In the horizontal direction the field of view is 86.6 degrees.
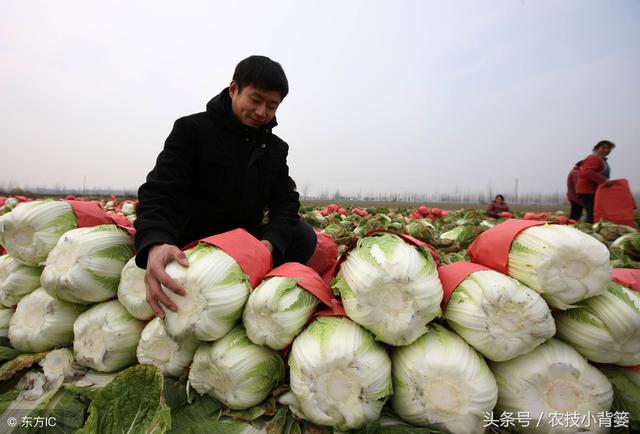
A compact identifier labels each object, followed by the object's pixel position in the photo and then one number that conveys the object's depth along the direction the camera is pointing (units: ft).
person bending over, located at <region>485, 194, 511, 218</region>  46.65
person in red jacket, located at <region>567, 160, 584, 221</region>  35.17
